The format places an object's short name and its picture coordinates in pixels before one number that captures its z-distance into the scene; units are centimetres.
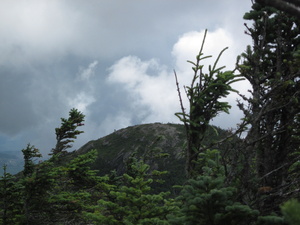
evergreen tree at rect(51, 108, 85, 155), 1875
